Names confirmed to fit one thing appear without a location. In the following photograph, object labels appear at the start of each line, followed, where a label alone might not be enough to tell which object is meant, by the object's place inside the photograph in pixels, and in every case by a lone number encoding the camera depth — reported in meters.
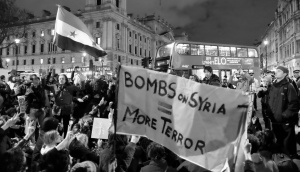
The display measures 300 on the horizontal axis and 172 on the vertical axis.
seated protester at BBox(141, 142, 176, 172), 3.28
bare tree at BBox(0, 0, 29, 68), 30.52
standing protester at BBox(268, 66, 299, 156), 5.29
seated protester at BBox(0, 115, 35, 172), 2.68
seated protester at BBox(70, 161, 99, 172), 3.55
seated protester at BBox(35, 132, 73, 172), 3.15
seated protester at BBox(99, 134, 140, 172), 3.79
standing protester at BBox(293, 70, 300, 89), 9.38
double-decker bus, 17.45
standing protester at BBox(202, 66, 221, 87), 6.48
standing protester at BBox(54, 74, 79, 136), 8.13
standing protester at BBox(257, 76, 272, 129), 6.21
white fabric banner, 3.03
